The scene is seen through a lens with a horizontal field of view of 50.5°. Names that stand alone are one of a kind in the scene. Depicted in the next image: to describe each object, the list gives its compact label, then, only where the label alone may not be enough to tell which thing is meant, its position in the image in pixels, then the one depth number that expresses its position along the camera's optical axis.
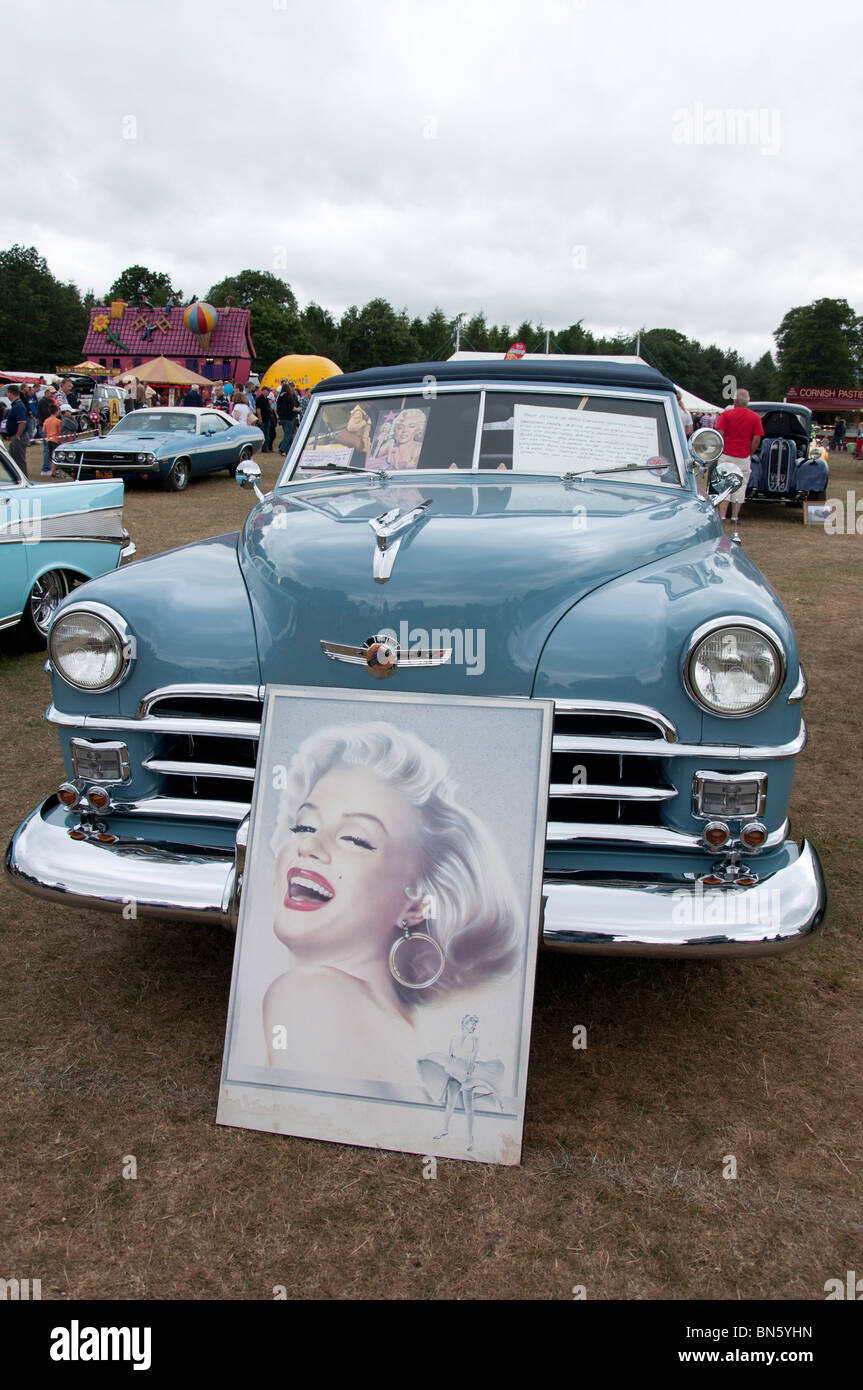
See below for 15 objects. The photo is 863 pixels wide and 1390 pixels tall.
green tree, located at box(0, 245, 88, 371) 77.38
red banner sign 44.53
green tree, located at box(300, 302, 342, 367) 82.69
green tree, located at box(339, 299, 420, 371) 74.69
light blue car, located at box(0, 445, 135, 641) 5.66
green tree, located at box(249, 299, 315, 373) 74.12
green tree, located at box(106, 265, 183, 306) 99.62
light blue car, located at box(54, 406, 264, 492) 14.07
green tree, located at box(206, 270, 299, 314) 95.44
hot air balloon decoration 43.69
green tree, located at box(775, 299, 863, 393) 71.25
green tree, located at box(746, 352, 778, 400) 85.21
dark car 13.66
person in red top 10.92
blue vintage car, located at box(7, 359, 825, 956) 2.26
